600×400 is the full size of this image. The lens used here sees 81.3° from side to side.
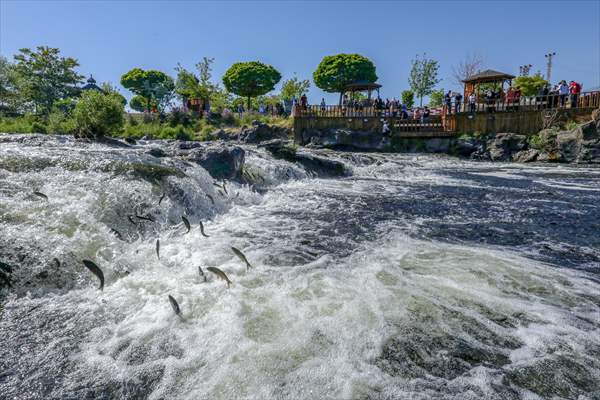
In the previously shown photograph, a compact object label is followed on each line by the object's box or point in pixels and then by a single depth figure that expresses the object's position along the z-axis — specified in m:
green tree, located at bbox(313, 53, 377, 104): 40.47
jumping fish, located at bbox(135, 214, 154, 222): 5.15
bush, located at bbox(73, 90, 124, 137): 11.80
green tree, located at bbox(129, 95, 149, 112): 60.53
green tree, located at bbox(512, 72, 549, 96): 34.19
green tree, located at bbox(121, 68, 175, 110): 51.68
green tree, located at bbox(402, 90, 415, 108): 38.22
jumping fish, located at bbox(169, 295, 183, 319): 3.00
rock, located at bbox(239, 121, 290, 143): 25.86
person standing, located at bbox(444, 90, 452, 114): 22.69
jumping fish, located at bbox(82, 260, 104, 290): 3.24
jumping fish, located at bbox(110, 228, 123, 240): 4.70
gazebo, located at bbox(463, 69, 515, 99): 23.27
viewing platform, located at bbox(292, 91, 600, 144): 20.05
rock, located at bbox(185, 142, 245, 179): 9.35
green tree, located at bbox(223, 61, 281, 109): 43.38
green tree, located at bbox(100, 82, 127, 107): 38.78
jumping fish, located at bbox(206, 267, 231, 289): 3.45
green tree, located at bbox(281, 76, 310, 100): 45.41
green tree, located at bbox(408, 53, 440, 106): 39.53
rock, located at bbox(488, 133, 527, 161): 20.25
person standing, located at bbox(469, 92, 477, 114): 21.89
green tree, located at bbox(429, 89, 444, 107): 40.63
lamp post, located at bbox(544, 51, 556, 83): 44.36
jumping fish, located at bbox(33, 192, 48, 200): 4.52
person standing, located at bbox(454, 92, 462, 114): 22.38
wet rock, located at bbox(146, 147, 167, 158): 9.29
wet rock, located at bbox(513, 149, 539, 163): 19.31
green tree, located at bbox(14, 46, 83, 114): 38.00
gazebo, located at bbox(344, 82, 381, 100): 28.06
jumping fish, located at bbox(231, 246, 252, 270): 3.81
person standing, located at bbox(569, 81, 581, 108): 19.72
